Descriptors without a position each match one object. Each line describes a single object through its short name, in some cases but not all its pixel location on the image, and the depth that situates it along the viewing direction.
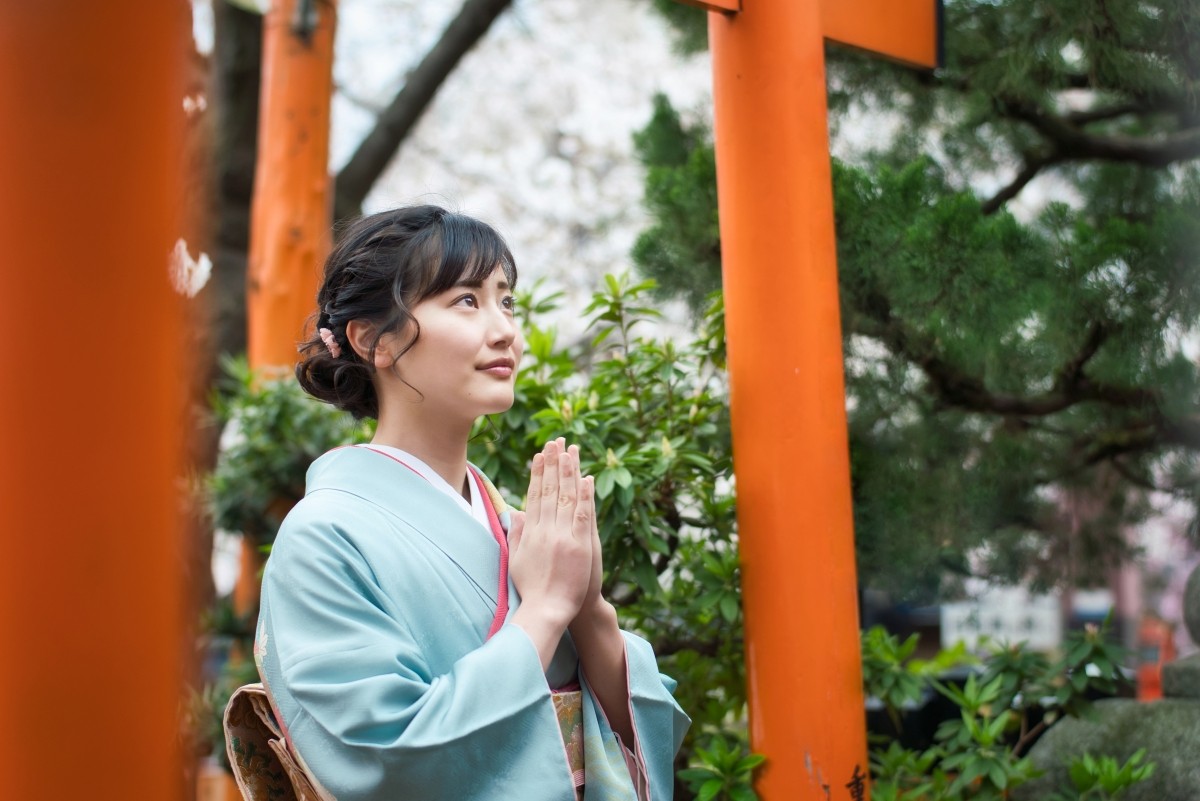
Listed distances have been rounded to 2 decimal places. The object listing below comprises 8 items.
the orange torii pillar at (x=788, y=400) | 2.52
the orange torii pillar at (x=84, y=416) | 0.83
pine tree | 3.04
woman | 1.49
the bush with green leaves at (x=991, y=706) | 2.88
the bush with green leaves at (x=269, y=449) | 4.05
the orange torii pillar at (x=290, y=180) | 4.96
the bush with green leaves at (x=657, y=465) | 2.81
